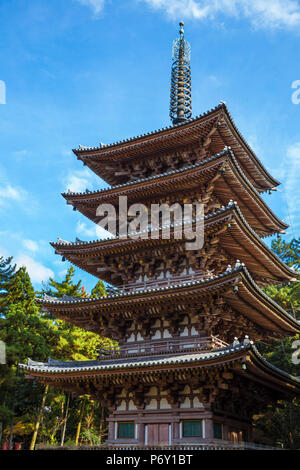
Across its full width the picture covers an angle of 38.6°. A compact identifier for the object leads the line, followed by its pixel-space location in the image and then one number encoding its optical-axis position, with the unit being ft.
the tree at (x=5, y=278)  111.26
